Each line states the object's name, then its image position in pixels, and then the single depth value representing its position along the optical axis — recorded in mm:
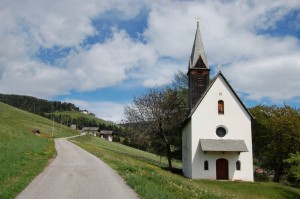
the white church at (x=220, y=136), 37688
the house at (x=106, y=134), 173375
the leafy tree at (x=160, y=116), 46312
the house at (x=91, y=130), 174500
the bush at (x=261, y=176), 50525
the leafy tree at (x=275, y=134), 45250
